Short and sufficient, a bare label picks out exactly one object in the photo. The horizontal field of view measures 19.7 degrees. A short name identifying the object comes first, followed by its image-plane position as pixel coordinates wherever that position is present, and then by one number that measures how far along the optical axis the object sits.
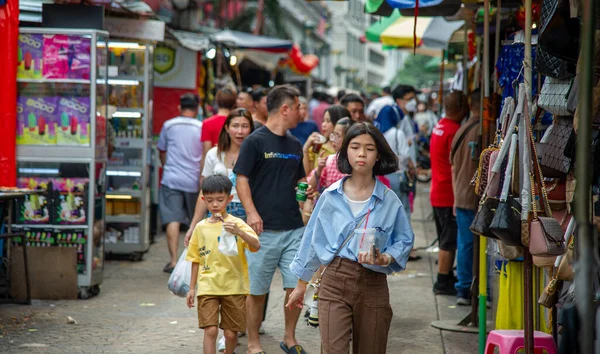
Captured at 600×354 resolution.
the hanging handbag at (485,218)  9.93
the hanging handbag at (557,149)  10.45
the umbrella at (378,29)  28.68
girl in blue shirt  9.70
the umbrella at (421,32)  25.99
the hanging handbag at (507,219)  9.60
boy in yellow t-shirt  12.00
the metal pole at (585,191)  6.08
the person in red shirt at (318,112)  34.50
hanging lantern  49.26
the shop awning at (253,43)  34.45
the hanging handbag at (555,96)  10.28
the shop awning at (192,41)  26.95
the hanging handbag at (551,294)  10.06
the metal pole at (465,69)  18.44
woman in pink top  14.73
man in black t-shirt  13.24
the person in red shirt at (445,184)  17.78
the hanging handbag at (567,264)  9.35
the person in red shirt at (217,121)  19.59
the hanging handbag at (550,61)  10.21
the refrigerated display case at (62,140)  17.09
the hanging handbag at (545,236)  9.37
